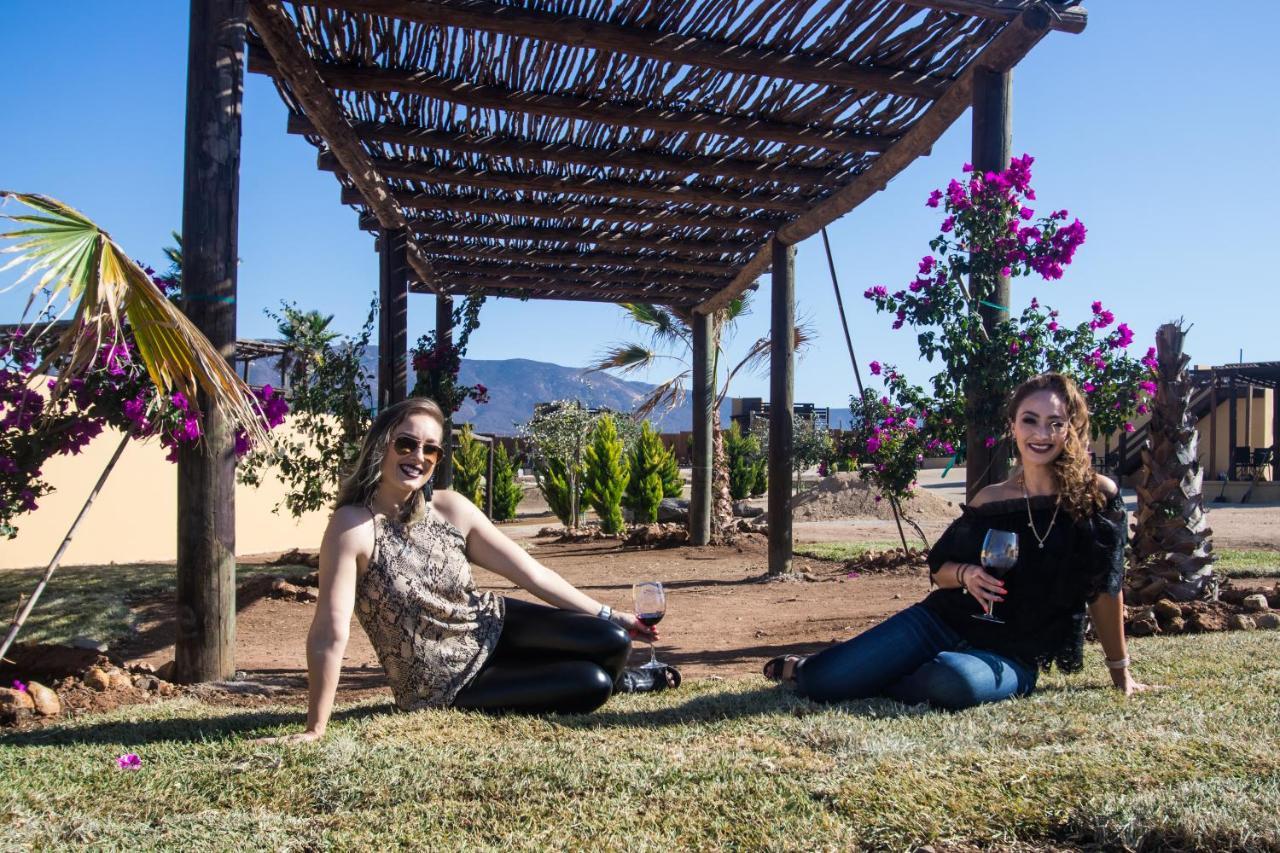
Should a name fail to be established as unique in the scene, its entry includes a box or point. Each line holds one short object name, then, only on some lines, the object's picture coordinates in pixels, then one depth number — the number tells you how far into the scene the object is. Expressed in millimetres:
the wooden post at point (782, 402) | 9398
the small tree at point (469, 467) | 19141
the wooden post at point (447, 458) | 9930
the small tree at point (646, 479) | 16562
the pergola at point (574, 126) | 4430
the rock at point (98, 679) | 4371
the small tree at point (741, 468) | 22016
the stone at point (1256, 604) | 5824
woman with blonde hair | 3432
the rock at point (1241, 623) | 5281
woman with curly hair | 3588
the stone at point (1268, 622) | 5293
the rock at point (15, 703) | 3883
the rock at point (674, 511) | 18297
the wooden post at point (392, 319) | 9195
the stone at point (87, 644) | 4891
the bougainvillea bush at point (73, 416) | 4191
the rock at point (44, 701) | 3967
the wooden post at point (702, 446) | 12773
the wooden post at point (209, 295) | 4371
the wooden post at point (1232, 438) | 21141
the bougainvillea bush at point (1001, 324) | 4754
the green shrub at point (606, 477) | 15430
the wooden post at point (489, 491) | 18769
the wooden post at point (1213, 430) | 23016
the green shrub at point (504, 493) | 20281
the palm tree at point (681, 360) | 14195
